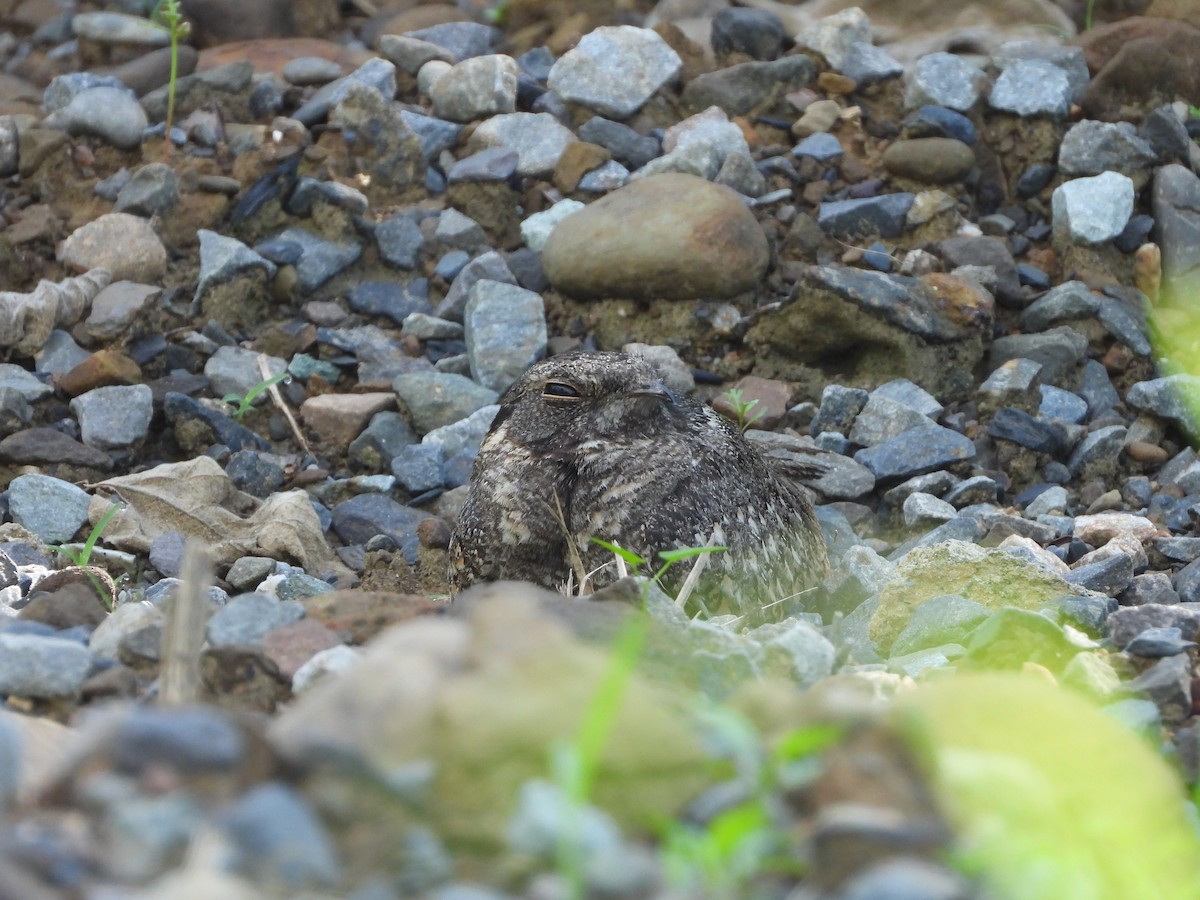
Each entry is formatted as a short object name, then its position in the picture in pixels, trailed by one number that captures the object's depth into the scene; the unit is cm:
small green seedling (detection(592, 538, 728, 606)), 607
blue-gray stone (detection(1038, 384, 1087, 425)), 1103
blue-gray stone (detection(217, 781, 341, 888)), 296
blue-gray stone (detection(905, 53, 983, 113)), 1268
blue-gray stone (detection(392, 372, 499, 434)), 1125
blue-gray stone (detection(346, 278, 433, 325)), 1223
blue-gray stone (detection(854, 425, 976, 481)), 1046
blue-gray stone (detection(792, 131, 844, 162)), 1271
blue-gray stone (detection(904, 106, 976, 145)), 1252
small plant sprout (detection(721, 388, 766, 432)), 1080
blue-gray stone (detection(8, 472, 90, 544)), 959
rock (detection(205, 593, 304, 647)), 501
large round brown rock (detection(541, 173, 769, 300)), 1136
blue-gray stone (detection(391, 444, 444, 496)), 1071
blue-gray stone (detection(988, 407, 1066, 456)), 1066
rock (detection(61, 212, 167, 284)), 1178
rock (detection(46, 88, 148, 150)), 1262
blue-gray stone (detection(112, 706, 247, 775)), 307
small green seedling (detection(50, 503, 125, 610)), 689
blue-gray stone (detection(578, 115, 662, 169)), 1289
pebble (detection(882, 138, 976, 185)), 1233
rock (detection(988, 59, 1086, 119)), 1247
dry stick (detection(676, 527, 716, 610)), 664
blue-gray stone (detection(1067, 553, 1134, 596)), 827
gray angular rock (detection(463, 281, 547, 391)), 1150
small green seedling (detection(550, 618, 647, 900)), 295
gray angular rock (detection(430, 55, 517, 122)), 1327
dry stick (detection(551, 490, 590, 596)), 776
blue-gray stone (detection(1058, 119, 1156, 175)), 1222
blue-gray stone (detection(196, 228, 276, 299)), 1180
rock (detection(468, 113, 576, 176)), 1282
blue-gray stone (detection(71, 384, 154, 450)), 1063
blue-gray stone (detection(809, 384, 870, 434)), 1113
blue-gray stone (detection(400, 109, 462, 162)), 1310
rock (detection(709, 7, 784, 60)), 1362
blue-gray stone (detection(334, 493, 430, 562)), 1023
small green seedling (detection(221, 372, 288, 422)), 1078
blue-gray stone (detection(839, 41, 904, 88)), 1324
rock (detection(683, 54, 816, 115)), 1327
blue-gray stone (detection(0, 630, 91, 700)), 473
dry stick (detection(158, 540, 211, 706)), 394
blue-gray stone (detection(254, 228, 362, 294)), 1220
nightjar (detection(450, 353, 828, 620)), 806
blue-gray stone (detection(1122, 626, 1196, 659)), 557
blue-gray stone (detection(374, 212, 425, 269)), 1237
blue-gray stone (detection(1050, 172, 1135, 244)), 1187
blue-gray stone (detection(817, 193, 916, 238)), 1223
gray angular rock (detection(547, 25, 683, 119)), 1320
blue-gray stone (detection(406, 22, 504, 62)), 1414
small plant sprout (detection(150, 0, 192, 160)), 1166
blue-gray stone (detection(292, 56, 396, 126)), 1296
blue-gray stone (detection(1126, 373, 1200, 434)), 1051
